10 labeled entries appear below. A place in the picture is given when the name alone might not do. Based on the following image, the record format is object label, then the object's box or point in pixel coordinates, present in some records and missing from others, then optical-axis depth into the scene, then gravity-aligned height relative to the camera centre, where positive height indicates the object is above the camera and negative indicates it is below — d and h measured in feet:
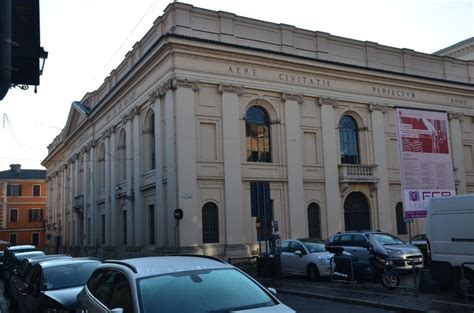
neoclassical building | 90.43 +18.47
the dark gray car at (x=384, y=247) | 60.03 -3.43
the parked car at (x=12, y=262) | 58.70 -3.86
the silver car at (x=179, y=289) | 16.60 -2.15
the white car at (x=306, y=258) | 60.08 -4.47
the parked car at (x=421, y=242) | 73.00 -4.10
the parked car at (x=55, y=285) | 29.32 -3.44
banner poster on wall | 67.15 +8.01
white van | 40.06 -1.77
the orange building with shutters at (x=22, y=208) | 242.58 +11.22
